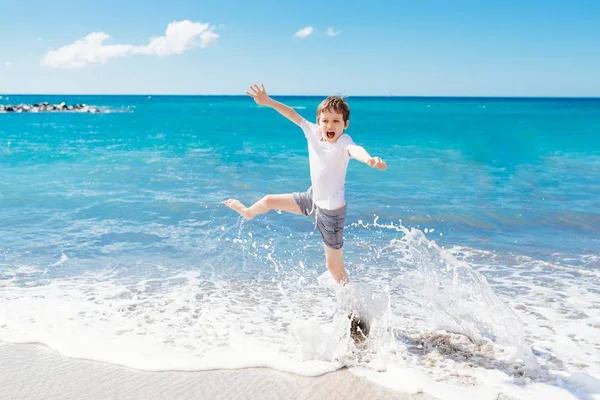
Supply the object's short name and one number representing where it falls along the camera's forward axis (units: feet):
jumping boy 15.65
